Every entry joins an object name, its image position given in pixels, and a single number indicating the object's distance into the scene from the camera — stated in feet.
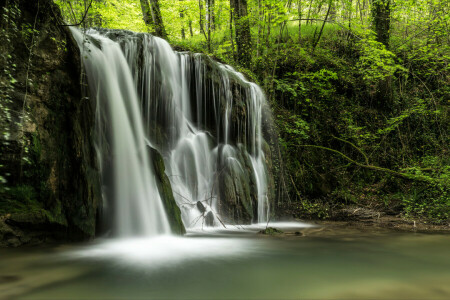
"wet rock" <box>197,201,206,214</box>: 21.66
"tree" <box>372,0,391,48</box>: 34.96
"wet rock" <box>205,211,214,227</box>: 21.89
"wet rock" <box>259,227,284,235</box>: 19.11
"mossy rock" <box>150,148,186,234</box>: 17.60
